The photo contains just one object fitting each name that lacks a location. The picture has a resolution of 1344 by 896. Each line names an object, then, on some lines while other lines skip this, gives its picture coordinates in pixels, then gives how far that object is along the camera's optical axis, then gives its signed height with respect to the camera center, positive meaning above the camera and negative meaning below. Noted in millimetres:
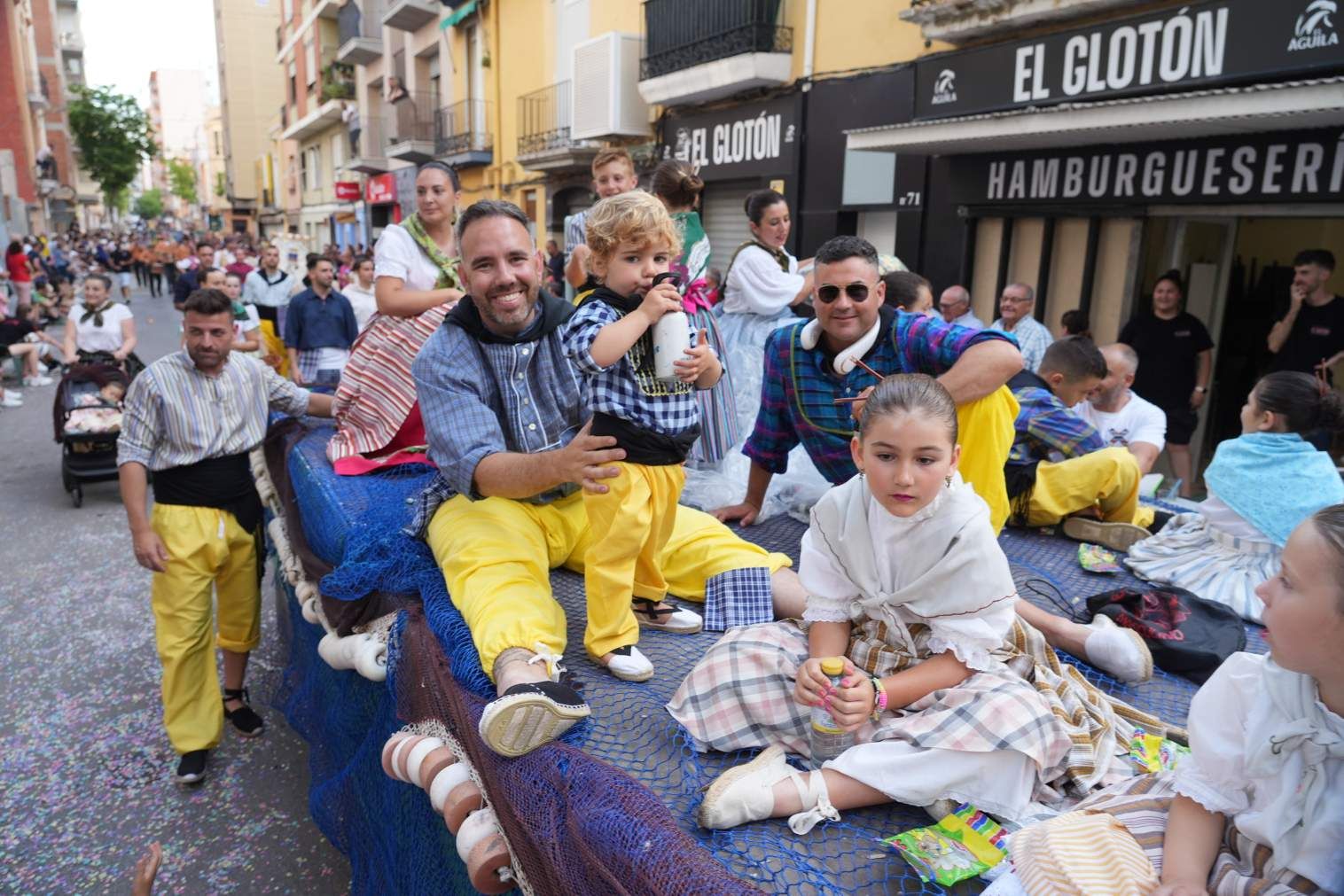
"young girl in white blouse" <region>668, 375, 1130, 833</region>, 1839 -848
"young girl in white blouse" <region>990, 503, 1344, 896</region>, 1354 -759
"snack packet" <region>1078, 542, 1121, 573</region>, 3654 -1110
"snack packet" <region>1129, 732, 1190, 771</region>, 2135 -1105
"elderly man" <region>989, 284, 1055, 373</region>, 6781 -315
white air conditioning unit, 13602 +2746
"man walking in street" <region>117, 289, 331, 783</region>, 3516 -907
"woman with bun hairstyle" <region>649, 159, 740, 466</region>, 3006 -75
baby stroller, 6938 -1317
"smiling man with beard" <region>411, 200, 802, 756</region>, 2389 -572
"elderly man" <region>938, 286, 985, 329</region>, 7324 -193
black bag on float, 2777 -1081
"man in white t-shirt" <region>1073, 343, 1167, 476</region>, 4645 -647
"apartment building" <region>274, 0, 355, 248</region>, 30125 +5071
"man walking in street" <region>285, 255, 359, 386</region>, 6883 -544
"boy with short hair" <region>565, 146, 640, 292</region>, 4074 +413
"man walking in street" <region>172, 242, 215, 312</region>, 11902 -344
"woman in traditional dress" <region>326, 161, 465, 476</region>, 4156 -349
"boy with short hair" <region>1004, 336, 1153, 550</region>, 4012 -840
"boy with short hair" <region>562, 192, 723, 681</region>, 2400 -357
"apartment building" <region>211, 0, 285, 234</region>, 42216 +8023
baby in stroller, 6934 -1194
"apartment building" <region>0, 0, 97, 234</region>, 25703 +5019
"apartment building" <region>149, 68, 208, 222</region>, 105625 +17205
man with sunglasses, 3057 -299
